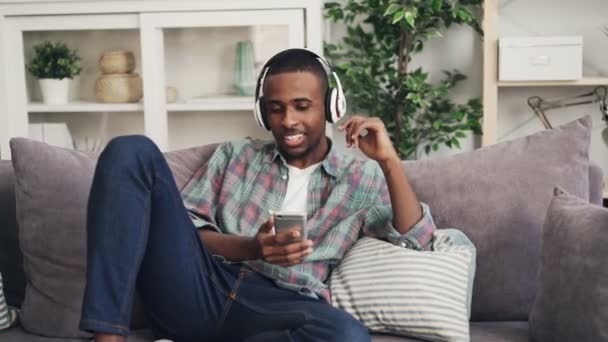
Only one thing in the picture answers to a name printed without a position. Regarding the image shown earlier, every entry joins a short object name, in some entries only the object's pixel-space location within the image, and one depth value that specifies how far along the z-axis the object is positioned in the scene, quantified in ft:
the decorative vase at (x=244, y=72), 9.19
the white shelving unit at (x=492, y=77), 8.73
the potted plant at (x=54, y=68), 9.46
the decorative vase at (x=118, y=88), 9.30
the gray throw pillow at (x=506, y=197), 5.40
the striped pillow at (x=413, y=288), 4.97
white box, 8.55
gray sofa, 5.36
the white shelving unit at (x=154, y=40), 8.89
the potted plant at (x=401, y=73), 9.06
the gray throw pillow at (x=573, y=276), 4.53
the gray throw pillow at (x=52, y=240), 5.45
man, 4.68
